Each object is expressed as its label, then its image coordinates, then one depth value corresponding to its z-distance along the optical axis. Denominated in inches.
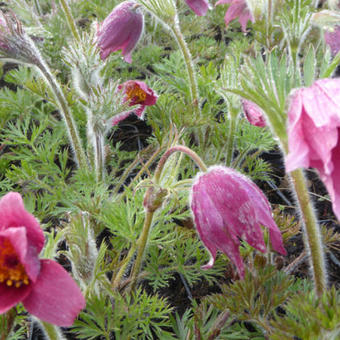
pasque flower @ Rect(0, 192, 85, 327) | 8.7
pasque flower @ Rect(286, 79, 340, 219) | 8.1
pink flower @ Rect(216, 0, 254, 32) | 16.4
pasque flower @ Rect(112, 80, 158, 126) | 13.8
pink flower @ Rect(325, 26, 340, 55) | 14.6
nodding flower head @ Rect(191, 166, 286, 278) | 9.5
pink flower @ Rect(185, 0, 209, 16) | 15.5
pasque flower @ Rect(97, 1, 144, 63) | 14.3
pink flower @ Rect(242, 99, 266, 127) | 11.5
